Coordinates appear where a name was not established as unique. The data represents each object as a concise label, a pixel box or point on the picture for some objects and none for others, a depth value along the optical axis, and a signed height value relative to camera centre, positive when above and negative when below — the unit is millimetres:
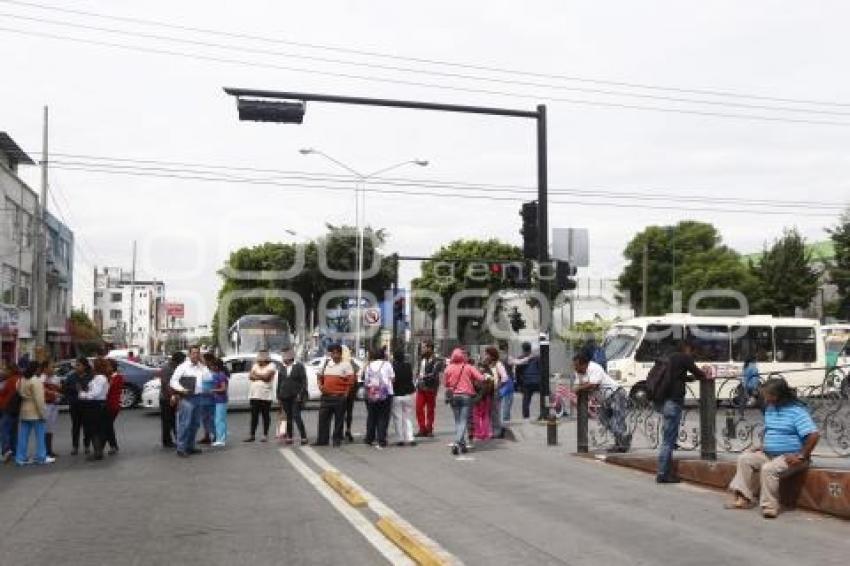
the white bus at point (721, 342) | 26875 -370
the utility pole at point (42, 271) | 35606 +2212
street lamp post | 45156 +2233
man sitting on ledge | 9320 -1197
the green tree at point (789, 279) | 62438 +3369
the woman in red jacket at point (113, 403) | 15094 -1191
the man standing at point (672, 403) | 11469 -895
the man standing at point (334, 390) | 16234 -1045
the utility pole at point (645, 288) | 66688 +2881
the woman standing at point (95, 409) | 14727 -1255
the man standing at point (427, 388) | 17203 -1087
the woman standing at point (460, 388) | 14938 -949
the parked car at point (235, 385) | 24562 -1473
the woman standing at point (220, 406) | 16578 -1370
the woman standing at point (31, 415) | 14211 -1315
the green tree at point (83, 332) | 63344 -296
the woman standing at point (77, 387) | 14805 -939
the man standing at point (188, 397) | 15117 -1109
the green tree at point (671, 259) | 78188 +6107
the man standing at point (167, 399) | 16203 -1203
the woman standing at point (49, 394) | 15086 -1054
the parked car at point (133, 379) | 27041 -1459
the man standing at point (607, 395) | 14148 -1000
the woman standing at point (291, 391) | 16781 -1101
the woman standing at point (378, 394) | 16109 -1103
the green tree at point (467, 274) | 66875 +3952
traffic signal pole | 15750 +3705
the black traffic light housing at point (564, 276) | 18078 +1023
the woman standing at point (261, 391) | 17281 -1136
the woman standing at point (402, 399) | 16438 -1222
